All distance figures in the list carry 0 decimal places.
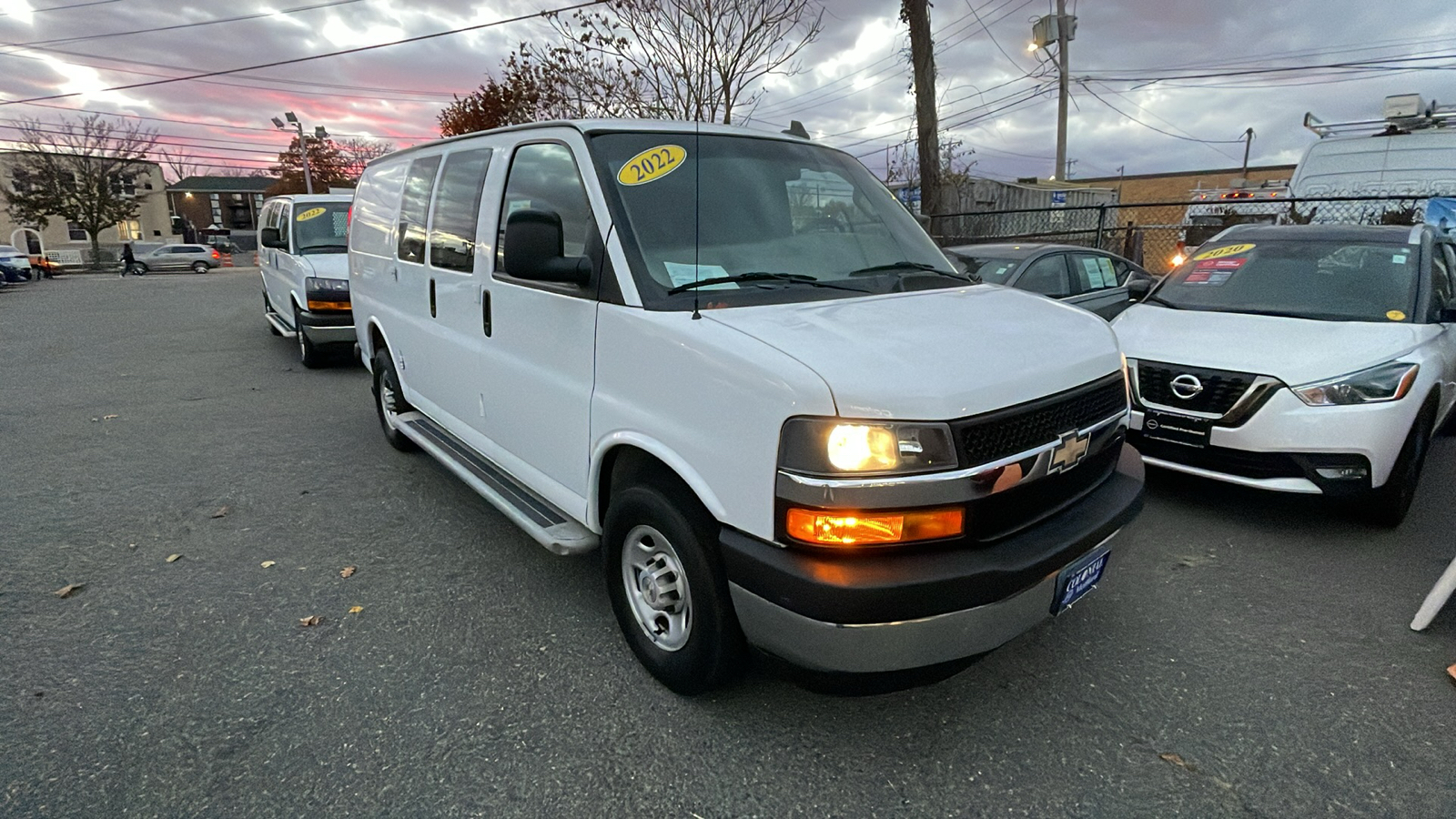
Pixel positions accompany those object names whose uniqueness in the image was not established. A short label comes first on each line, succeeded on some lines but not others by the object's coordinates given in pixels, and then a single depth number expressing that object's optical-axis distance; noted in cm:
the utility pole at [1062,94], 2052
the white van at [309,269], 833
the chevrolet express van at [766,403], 203
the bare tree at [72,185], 4378
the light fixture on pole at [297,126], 3841
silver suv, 3688
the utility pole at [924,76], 1114
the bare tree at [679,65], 1166
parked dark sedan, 671
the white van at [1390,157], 1031
